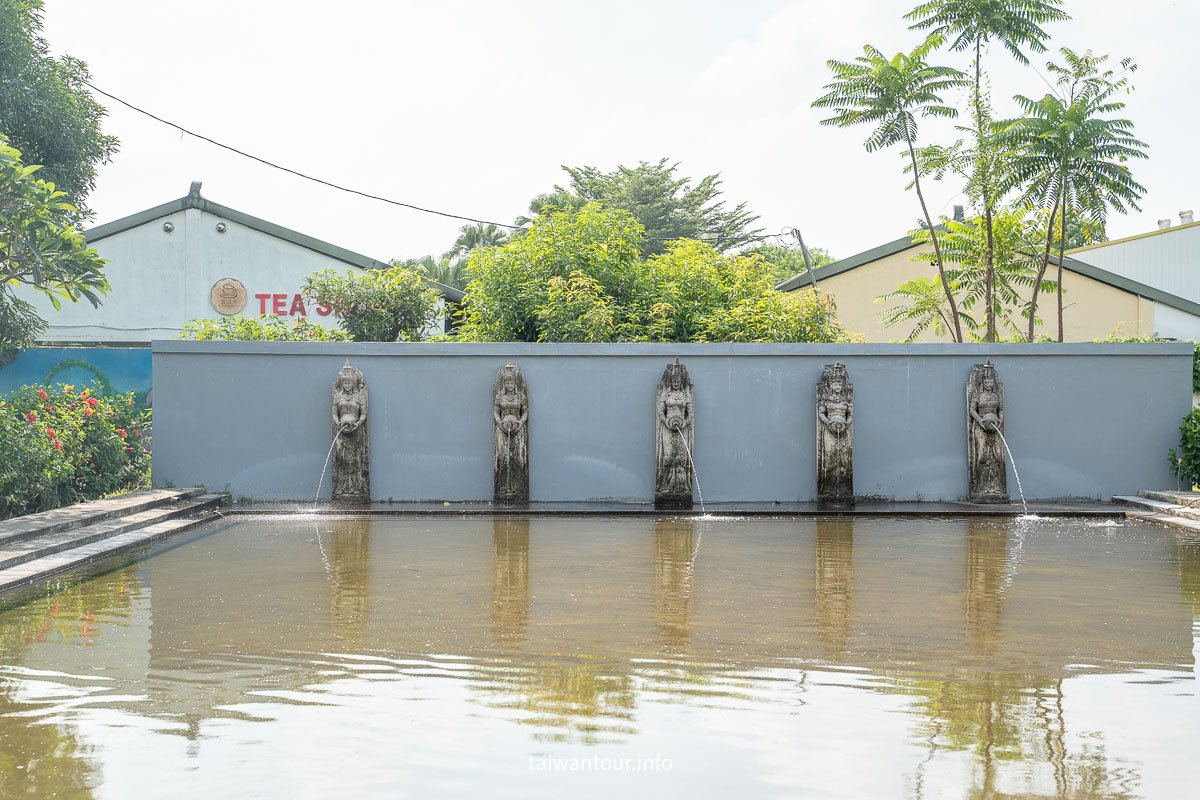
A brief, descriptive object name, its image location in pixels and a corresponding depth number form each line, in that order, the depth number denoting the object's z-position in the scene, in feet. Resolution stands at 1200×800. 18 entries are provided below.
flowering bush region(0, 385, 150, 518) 33.91
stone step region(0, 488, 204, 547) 28.96
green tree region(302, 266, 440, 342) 54.08
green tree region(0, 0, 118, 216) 53.88
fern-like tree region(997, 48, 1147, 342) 50.26
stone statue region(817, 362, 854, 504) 43.52
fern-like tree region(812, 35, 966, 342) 53.67
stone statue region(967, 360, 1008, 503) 44.09
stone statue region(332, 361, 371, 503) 43.57
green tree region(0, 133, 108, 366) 33.55
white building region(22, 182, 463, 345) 71.51
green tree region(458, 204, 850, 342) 52.90
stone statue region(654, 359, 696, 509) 43.34
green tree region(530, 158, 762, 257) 124.88
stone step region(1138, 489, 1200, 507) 40.55
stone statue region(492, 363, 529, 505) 43.80
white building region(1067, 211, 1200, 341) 91.45
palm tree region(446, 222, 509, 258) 141.90
